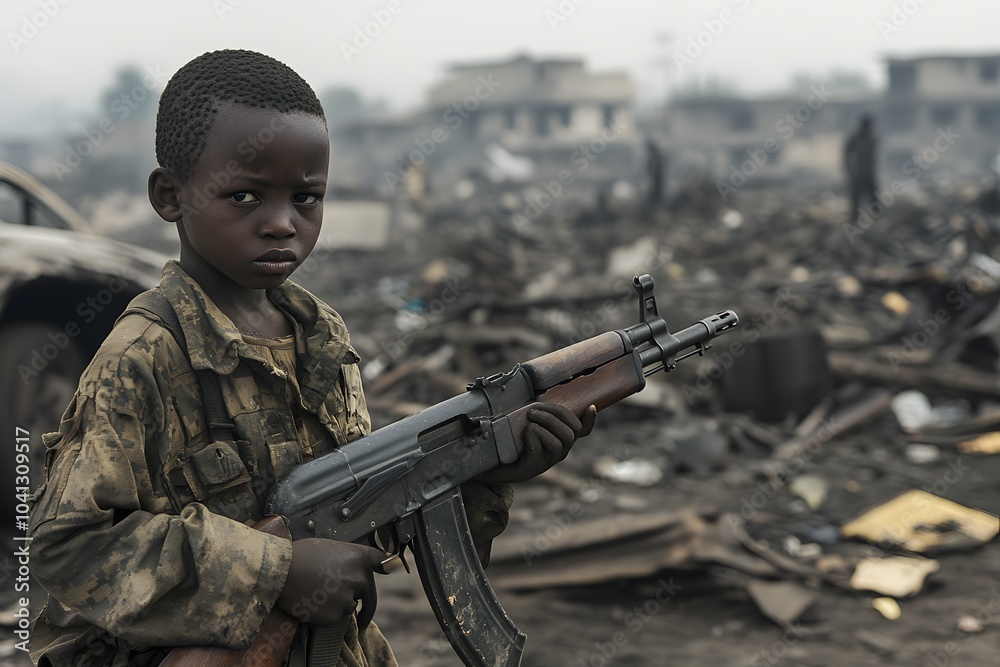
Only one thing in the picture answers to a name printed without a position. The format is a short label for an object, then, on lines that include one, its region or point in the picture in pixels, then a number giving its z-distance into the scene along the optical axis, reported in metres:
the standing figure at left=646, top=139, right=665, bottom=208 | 21.11
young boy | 1.24
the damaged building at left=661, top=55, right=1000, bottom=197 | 40.03
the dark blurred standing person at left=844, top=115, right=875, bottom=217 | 16.91
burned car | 3.91
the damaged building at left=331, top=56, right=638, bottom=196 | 41.38
